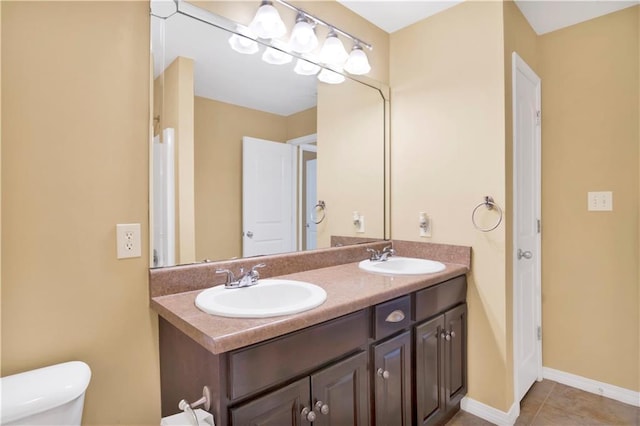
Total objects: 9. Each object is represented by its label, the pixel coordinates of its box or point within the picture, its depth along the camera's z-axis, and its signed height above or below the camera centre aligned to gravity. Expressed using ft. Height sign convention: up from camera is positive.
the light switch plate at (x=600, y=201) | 6.55 +0.14
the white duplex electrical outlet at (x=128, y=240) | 3.75 -0.32
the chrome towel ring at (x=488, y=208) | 5.69 +0.00
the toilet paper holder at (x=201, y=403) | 2.97 -1.76
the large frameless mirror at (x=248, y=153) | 4.30 +0.97
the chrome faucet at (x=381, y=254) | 6.49 -0.89
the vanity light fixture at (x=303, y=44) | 4.91 +2.80
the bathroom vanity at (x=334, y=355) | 2.97 -1.62
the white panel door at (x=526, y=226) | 6.13 -0.34
